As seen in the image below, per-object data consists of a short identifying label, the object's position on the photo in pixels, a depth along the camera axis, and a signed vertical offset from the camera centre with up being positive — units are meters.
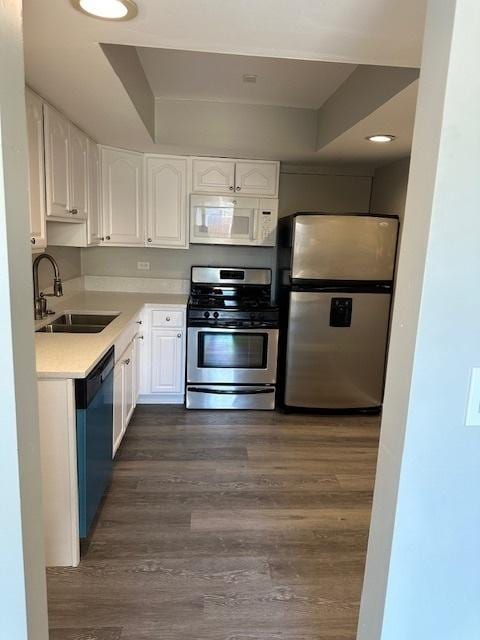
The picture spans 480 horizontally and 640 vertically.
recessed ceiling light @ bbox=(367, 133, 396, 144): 2.77 +0.76
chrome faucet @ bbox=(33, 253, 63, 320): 2.60 -0.36
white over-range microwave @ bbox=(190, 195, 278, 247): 3.73 +0.22
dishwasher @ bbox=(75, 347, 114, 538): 1.81 -0.92
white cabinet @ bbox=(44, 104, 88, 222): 2.29 +0.41
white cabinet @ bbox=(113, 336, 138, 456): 2.55 -0.99
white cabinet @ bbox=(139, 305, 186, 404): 3.54 -0.92
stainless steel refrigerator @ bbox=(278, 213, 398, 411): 3.46 -0.49
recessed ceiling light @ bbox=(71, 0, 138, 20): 1.28 +0.71
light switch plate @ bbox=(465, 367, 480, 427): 0.87 -0.30
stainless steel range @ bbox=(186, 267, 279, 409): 3.54 -0.93
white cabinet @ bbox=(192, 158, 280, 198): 3.72 +0.60
